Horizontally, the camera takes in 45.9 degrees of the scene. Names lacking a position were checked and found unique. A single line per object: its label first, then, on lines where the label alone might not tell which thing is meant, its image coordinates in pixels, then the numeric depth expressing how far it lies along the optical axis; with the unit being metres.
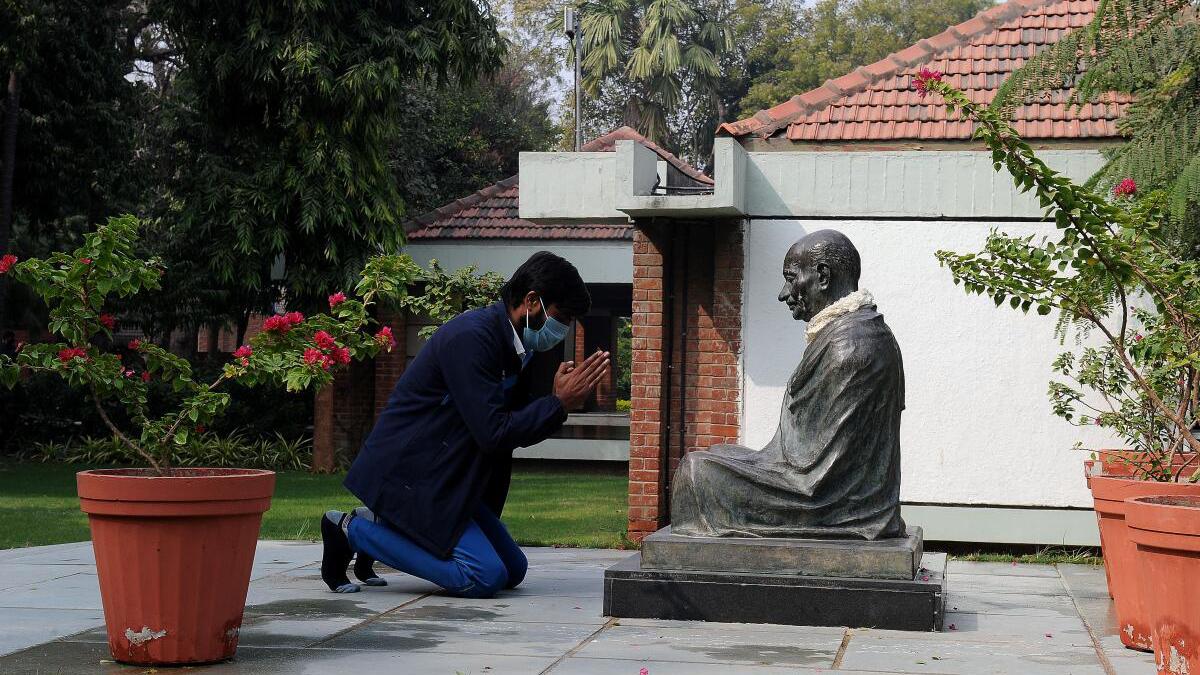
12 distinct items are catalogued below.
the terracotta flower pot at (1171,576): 4.25
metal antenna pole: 29.41
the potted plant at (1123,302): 5.00
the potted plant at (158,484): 4.88
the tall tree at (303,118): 18.50
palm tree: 36.75
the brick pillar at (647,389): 10.02
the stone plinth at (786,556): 6.05
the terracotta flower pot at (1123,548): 5.57
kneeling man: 6.44
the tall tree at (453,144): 28.34
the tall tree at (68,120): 20.25
